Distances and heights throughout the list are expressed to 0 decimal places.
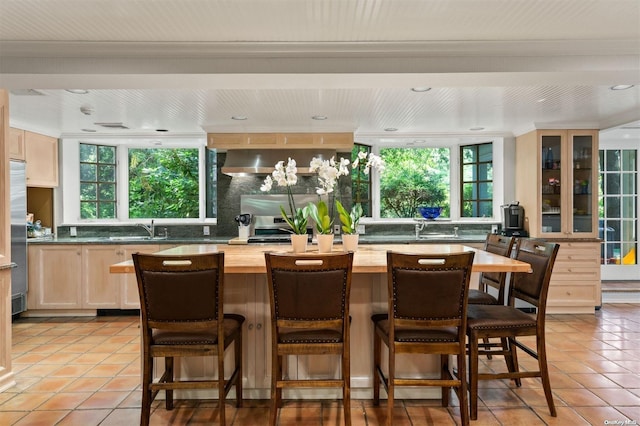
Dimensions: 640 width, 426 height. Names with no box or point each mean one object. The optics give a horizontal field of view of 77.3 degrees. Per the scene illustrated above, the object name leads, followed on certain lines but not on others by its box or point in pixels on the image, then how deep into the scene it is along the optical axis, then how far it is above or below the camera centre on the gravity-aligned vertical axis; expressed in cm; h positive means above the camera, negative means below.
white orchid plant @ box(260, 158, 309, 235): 259 +18
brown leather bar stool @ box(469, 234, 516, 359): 278 -51
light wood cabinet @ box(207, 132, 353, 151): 481 +85
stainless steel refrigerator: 409 -23
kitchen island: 251 -90
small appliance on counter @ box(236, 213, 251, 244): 504 -18
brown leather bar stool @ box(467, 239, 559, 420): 222 -63
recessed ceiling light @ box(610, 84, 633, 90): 325 +99
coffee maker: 491 -13
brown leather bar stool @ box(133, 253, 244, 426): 196 -50
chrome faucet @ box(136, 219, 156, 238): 516 -22
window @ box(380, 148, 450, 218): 576 +40
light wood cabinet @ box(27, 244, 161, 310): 448 -75
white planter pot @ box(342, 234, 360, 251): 275 -21
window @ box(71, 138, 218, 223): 540 +42
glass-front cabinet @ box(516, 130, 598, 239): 470 +30
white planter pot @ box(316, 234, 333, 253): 265 -21
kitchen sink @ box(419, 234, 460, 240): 504 -35
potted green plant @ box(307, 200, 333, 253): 263 -12
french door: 588 +1
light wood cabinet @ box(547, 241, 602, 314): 457 -81
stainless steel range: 524 +1
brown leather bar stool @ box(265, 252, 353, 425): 195 -49
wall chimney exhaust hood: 478 +64
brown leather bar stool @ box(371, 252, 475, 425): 198 -50
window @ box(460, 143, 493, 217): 552 +42
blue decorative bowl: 549 -3
